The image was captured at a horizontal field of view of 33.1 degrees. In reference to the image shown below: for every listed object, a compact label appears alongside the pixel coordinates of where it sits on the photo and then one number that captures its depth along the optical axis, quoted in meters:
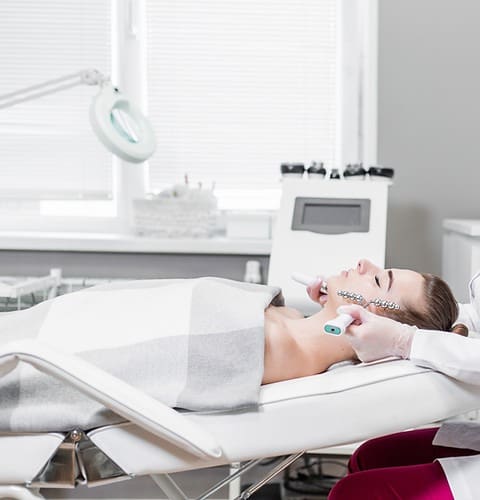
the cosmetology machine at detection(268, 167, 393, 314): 2.09
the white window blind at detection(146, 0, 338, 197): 2.73
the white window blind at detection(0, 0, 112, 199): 2.75
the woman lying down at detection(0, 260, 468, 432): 1.17
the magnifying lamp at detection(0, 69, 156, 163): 2.14
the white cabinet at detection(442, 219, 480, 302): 2.15
